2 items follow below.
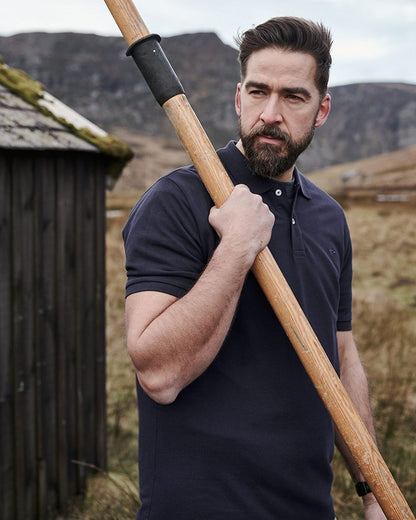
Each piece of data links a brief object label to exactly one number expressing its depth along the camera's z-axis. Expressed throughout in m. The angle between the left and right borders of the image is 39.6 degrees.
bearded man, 1.63
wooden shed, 4.11
